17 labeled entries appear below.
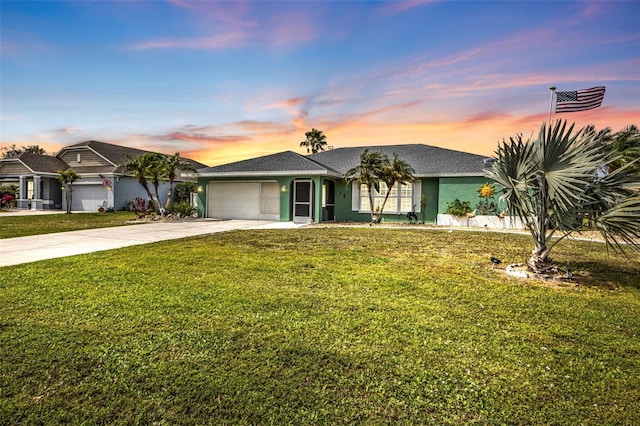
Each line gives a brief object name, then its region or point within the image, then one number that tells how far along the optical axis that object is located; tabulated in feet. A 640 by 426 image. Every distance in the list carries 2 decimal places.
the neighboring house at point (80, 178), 84.58
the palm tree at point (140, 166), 58.34
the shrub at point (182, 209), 62.03
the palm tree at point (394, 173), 50.39
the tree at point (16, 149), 197.36
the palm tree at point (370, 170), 50.93
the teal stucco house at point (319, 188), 54.70
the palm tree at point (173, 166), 59.88
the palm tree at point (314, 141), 133.69
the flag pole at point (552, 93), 48.75
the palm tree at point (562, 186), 18.03
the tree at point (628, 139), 49.80
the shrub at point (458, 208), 52.61
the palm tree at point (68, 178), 76.38
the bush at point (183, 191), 87.35
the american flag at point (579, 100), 45.19
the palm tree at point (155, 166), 59.06
